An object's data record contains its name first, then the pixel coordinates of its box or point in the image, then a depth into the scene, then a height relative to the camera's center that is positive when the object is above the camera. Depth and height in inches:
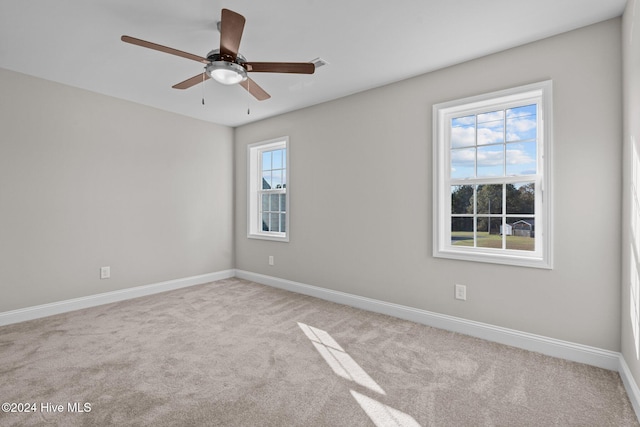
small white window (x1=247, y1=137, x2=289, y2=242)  189.3 +15.0
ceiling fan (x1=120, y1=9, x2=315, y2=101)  76.0 +42.4
